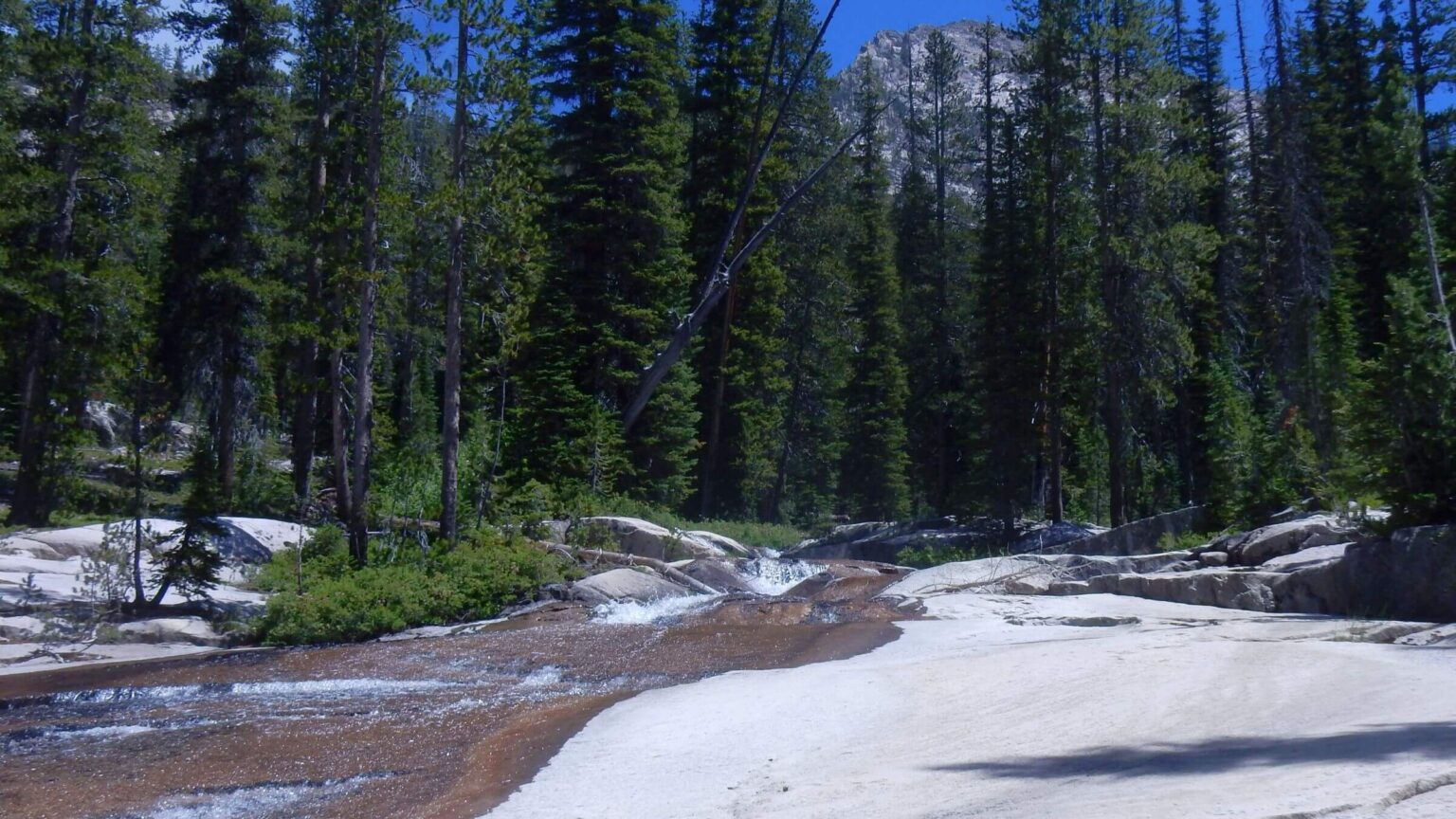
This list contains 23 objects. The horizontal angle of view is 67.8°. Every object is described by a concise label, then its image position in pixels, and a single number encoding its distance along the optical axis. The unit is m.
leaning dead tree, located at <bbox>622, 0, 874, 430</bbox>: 24.98
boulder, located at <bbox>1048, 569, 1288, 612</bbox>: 14.58
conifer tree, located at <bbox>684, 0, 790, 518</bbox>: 36.91
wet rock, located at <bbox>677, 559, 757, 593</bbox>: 20.91
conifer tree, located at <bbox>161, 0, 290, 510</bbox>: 24.81
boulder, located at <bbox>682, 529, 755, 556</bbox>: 26.08
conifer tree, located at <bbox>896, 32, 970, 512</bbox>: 43.69
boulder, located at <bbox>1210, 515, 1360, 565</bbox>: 16.23
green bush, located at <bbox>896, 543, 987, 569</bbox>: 28.72
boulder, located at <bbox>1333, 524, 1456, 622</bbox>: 12.83
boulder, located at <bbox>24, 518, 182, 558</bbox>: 17.62
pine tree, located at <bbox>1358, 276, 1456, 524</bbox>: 13.77
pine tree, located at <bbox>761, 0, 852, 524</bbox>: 41.22
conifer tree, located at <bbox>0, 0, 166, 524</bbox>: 20.09
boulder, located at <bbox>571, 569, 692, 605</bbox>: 17.55
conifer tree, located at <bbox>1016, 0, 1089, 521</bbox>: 27.83
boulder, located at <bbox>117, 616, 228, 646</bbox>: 14.21
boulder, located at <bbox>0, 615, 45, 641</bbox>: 13.40
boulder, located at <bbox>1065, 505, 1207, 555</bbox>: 23.36
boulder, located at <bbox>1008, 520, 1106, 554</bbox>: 26.64
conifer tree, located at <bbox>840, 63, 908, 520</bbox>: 44.81
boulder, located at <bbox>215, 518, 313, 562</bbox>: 18.25
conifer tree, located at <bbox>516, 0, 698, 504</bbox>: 31.83
